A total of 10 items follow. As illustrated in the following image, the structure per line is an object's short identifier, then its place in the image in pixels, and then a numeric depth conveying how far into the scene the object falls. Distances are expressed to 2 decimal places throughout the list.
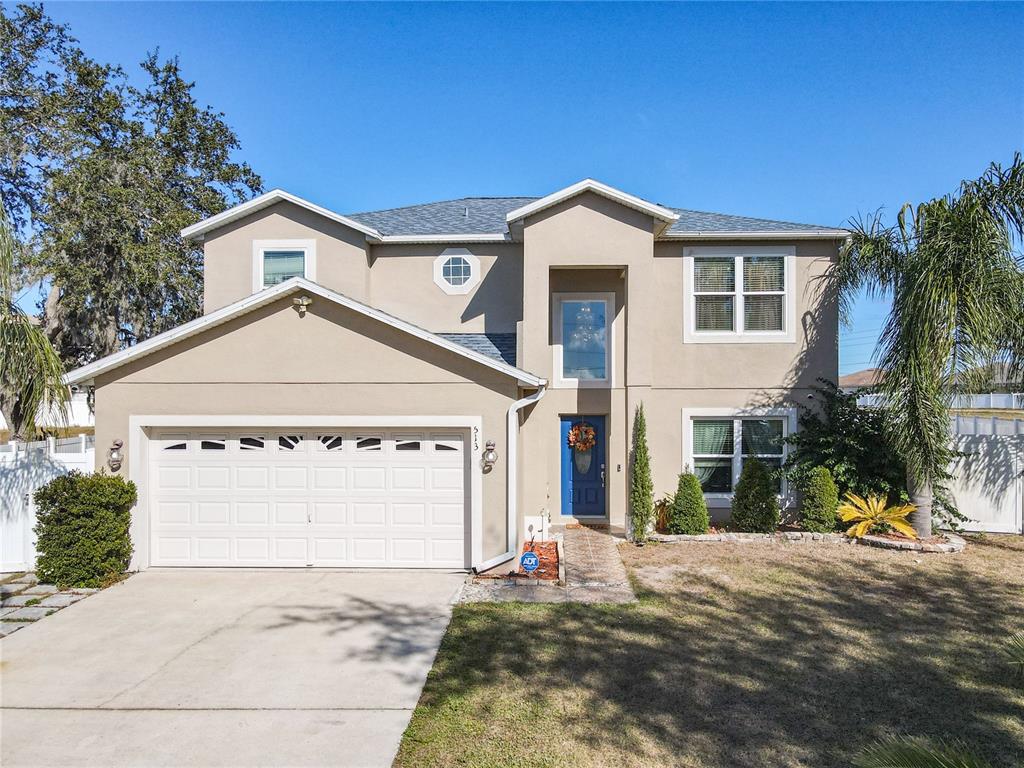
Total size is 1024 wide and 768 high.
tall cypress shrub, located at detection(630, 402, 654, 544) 11.16
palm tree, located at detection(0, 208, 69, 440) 7.46
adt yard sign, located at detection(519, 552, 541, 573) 9.05
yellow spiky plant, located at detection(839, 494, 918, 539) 10.84
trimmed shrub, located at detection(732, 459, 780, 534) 11.38
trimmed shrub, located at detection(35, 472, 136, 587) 8.78
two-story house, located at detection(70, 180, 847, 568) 9.59
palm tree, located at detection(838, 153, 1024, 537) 9.92
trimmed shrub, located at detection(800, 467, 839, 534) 11.10
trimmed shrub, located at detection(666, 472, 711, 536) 11.34
